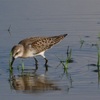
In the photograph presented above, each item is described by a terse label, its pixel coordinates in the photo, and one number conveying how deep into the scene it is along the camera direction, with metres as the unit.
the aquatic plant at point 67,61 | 11.13
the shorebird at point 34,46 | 12.16
